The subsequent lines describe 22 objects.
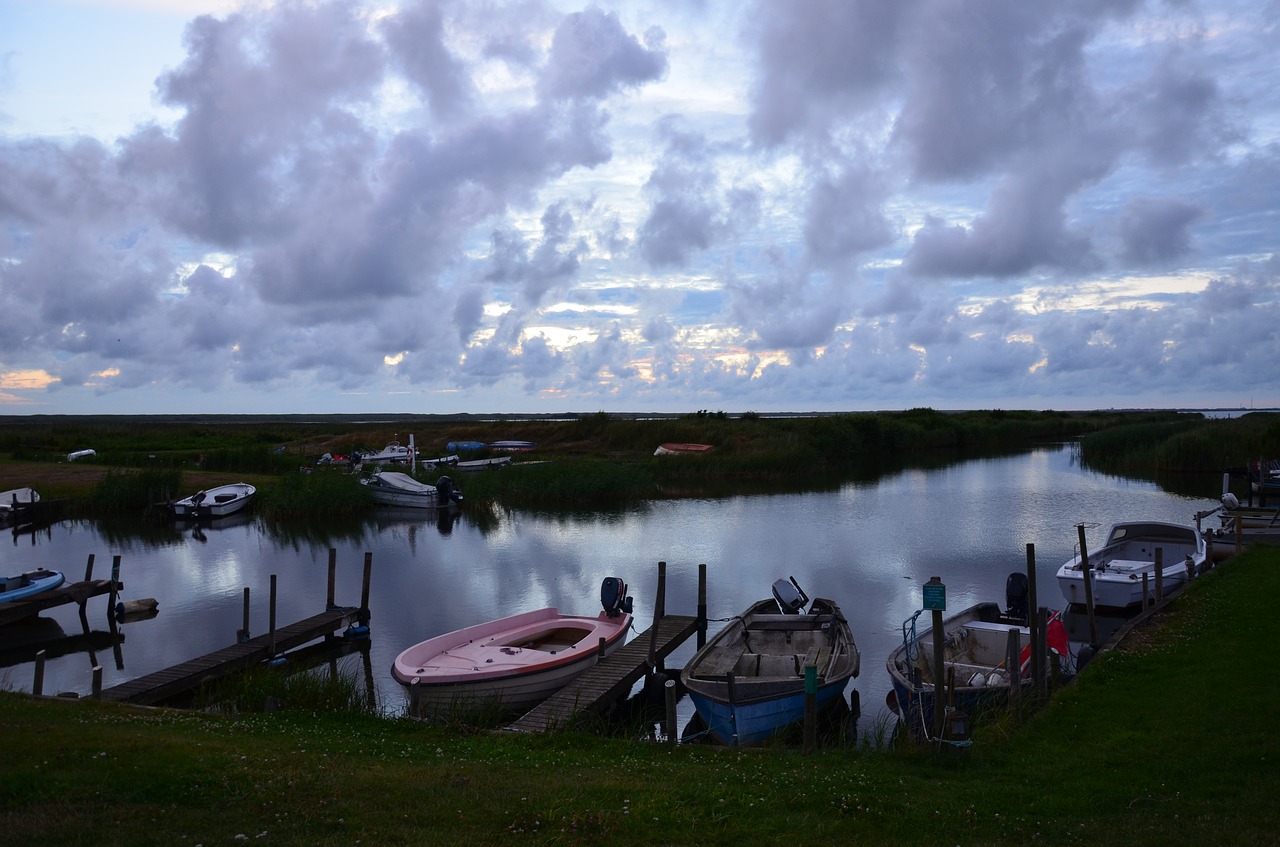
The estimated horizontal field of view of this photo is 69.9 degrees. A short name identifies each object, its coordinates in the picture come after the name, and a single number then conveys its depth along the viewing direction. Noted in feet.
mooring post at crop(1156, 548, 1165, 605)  55.42
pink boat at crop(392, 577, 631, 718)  43.19
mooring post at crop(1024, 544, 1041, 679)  38.73
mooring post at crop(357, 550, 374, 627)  62.72
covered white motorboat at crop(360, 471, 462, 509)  131.23
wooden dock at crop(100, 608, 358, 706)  43.63
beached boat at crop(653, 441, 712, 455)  192.28
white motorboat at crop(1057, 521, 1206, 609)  62.75
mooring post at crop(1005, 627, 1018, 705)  38.17
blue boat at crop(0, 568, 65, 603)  63.67
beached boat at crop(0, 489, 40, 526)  112.16
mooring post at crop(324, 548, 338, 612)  62.59
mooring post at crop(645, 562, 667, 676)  46.45
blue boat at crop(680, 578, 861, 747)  38.37
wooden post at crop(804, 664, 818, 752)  32.12
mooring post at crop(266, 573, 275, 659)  52.44
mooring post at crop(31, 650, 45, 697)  38.91
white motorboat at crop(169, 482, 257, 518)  121.70
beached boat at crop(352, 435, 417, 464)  175.63
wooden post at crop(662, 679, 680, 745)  33.12
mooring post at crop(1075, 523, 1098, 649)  50.14
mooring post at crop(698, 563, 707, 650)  59.41
